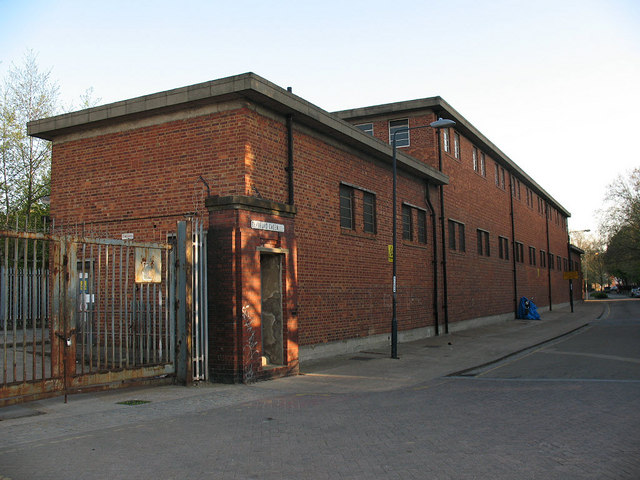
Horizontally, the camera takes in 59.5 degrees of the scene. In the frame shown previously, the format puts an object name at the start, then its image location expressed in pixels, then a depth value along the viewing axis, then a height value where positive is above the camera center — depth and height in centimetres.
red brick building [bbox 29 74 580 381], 1081 +184
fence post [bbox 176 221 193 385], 1017 -46
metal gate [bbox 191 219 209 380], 1041 -48
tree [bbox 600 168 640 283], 5775 +457
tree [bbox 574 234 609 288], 11225 +391
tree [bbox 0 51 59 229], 2708 +626
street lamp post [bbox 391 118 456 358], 1457 +59
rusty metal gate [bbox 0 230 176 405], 747 -57
